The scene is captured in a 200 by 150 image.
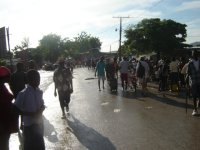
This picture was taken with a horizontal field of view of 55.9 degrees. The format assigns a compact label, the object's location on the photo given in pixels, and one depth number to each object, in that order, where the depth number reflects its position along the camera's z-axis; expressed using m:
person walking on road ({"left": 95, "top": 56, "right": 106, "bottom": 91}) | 10.08
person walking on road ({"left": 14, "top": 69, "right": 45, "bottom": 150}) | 2.76
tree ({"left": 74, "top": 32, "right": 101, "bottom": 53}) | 69.54
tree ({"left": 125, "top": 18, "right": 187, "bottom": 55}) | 36.42
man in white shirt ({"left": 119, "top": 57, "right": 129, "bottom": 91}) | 9.68
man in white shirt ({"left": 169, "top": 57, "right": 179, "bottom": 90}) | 8.70
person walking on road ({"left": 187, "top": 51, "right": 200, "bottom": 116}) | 5.39
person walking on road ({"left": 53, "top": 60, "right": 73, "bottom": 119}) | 5.97
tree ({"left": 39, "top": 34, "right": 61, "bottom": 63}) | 61.76
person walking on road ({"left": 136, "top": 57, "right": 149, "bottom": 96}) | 8.14
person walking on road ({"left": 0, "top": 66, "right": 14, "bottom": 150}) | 2.61
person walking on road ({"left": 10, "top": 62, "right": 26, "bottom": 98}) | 4.85
